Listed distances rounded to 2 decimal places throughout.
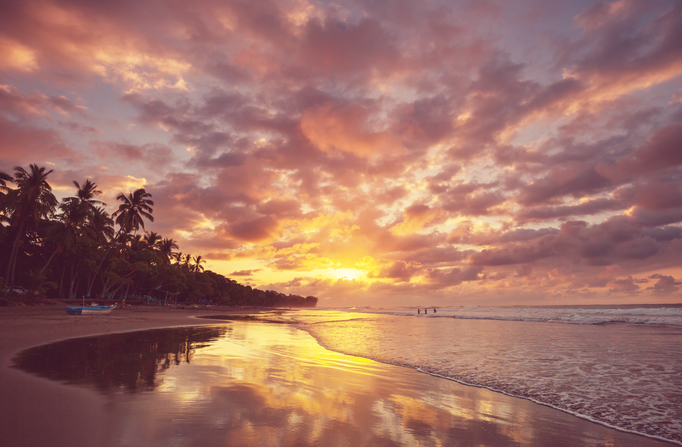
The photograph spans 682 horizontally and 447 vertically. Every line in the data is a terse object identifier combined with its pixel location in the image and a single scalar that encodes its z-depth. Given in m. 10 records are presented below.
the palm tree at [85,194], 50.78
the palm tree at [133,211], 55.81
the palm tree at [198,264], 114.84
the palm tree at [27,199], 41.03
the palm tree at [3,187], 40.50
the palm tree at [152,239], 81.67
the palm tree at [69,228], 46.09
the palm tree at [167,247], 86.93
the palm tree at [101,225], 56.14
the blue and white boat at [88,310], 31.50
